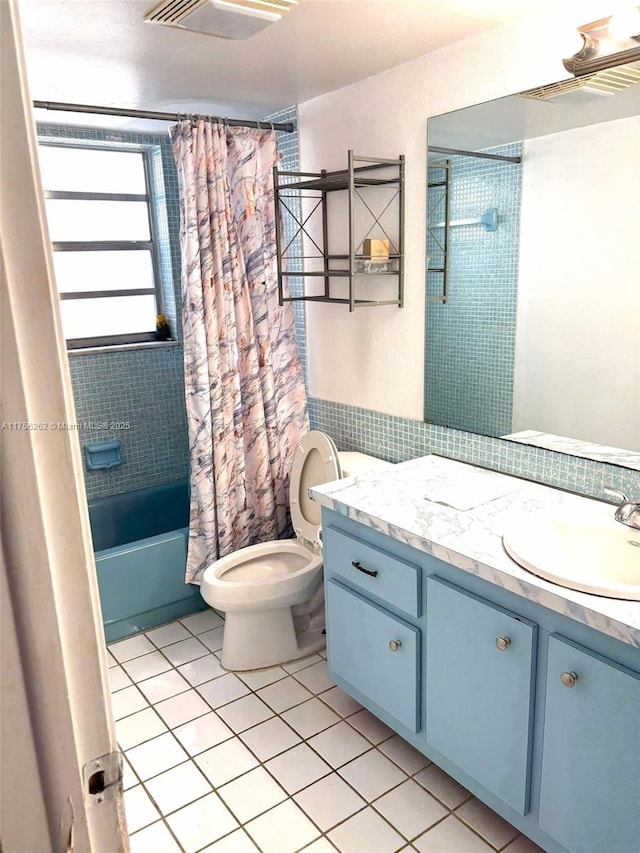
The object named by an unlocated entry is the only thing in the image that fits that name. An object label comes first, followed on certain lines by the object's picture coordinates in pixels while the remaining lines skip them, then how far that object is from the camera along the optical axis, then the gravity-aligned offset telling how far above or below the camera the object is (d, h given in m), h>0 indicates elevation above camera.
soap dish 3.53 -0.95
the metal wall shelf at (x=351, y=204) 2.47 +0.23
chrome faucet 1.71 -0.65
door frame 0.49 -0.22
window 3.53 +0.16
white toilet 2.57 -1.24
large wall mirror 1.89 -0.03
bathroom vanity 1.46 -1.00
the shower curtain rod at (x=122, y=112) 2.36 +0.58
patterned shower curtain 2.70 -0.34
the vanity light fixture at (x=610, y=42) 1.70 +0.54
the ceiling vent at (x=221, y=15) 1.71 +0.65
